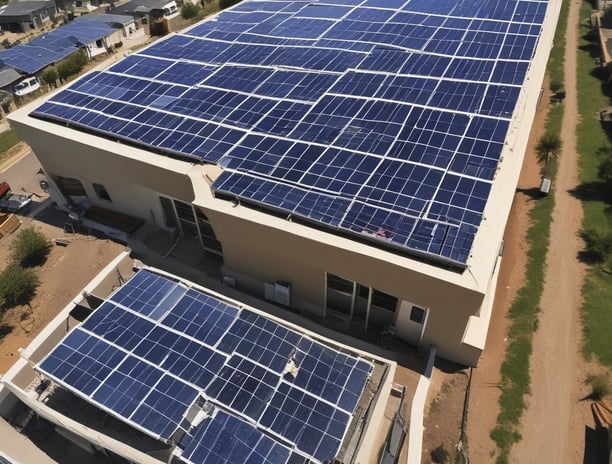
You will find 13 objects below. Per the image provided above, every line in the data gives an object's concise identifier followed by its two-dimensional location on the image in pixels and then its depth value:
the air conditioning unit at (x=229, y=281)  23.19
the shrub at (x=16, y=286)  22.95
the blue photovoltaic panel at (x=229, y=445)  13.87
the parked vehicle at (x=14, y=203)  30.72
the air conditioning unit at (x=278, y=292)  21.30
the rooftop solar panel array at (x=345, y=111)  18.91
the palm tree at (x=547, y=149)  35.00
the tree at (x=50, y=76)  57.22
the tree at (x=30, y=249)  25.33
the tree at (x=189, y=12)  76.49
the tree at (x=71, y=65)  58.41
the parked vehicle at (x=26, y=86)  56.53
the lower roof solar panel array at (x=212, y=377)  14.31
